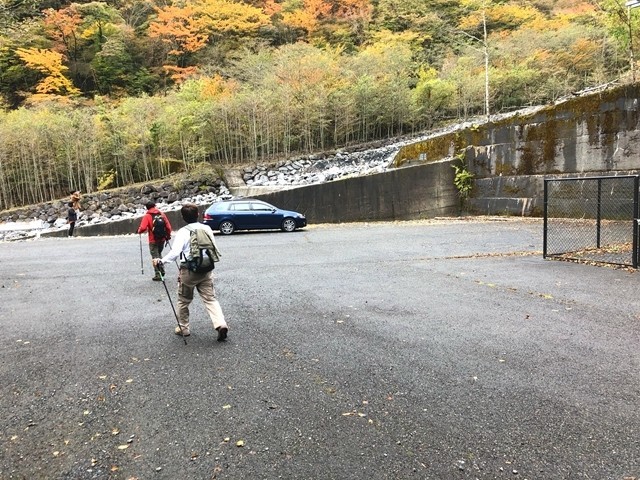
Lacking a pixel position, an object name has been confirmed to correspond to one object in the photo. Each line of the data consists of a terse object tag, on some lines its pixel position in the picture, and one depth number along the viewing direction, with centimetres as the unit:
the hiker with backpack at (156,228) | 812
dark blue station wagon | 1617
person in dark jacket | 1844
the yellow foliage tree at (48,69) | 3819
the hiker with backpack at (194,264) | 462
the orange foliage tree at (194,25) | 4672
